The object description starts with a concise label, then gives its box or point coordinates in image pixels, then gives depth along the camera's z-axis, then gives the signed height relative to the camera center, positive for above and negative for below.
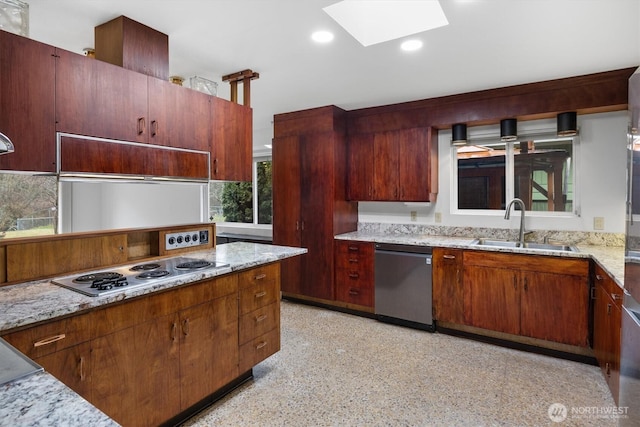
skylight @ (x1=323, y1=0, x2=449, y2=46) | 1.99 +1.17
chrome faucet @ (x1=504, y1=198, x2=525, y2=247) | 3.41 -0.04
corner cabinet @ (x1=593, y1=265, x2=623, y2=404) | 2.02 -0.76
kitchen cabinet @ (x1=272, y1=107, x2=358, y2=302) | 4.09 +0.19
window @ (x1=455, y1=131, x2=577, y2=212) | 3.49 +0.39
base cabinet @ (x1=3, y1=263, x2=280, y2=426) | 1.49 -0.69
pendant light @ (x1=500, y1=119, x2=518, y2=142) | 3.44 +0.80
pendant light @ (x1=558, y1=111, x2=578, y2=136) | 3.17 +0.79
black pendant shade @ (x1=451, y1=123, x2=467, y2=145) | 3.73 +0.82
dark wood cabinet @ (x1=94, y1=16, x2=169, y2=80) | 2.13 +1.06
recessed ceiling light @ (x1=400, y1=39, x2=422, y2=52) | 2.38 +1.16
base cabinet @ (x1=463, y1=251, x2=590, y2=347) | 2.82 -0.74
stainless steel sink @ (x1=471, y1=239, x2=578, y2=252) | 3.25 -0.34
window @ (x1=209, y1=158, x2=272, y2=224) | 5.53 +0.21
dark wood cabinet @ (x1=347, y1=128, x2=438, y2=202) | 3.82 +0.52
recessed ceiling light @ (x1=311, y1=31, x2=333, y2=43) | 2.28 +1.17
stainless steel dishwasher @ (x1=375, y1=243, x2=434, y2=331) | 3.49 -0.77
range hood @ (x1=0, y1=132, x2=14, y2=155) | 0.95 +0.19
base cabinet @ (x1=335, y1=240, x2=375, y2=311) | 3.85 -0.70
